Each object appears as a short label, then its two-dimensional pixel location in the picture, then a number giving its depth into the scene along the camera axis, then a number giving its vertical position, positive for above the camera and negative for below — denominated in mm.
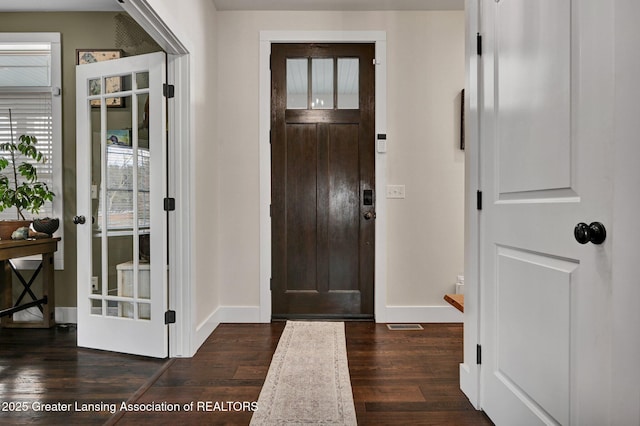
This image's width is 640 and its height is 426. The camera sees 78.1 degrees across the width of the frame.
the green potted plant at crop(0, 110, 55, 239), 3084 +183
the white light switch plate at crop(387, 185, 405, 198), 3391 +102
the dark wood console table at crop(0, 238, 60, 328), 3234 -730
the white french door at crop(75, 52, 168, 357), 2572 -19
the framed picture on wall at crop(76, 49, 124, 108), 3342 +1254
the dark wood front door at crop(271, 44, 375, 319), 3402 +197
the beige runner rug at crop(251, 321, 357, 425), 1792 -980
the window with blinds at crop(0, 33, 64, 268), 3379 +865
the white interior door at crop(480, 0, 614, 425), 1076 -14
